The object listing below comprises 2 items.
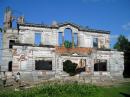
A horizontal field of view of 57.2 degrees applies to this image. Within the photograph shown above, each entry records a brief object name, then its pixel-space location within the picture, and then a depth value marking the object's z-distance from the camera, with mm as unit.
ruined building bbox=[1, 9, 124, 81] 18024
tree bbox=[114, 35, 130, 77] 25949
